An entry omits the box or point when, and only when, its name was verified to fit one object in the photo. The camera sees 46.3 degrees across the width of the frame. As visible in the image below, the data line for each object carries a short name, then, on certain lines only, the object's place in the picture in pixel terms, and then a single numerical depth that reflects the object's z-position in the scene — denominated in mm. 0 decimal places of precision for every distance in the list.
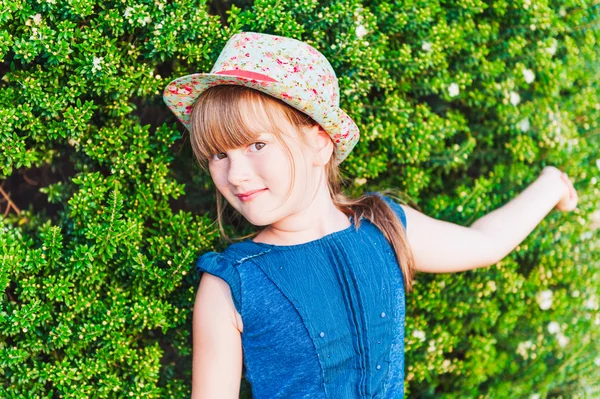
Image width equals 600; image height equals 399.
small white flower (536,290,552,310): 3273
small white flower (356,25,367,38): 2646
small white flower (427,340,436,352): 3029
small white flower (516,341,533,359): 3316
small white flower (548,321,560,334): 3330
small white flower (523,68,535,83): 3097
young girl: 2172
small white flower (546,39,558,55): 3137
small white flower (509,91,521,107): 3094
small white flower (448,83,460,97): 2932
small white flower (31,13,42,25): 2326
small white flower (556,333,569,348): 3380
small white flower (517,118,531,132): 3137
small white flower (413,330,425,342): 2959
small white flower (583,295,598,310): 3451
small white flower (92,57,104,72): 2357
